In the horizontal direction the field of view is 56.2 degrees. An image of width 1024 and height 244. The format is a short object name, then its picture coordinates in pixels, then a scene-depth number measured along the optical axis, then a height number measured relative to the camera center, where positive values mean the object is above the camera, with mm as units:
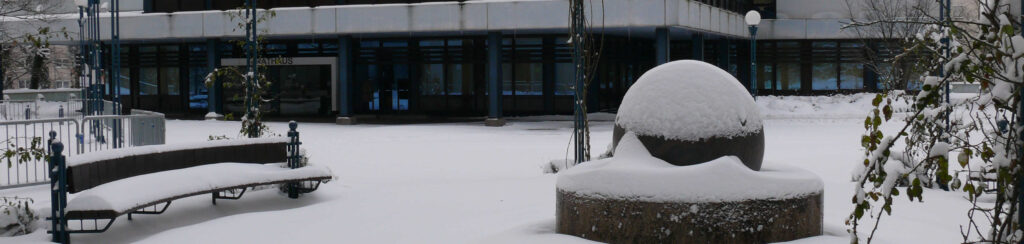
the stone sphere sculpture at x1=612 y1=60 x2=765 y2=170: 8461 -143
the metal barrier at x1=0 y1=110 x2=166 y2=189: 15383 -507
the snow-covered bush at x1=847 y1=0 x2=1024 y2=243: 3973 -23
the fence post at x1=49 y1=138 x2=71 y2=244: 9289 -829
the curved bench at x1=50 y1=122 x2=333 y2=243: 9359 -840
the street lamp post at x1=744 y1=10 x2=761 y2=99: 28984 +2335
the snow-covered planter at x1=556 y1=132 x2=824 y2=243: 7809 -855
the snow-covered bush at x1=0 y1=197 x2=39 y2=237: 9695 -1175
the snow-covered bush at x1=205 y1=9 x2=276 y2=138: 15617 -6
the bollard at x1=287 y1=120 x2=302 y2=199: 13031 -695
